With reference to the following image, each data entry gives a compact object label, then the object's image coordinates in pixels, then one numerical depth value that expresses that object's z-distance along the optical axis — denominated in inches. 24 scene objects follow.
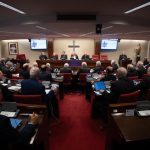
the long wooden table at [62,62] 286.0
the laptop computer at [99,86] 131.3
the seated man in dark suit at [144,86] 127.4
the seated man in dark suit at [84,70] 204.7
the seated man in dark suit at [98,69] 204.2
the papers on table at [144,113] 73.4
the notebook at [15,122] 66.7
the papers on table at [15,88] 132.3
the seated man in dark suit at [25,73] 159.8
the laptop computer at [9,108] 76.2
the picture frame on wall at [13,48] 417.0
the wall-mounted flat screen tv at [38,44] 397.4
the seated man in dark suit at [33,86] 107.4
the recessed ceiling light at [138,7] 87.9
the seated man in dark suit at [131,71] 176.8
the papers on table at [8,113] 74.2
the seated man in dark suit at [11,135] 52.7
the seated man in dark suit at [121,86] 104.2
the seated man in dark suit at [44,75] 162.1
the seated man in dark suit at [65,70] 206.4
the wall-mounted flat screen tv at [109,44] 395.6
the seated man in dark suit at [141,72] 189.5
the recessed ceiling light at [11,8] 89.0
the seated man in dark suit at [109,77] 149.2
